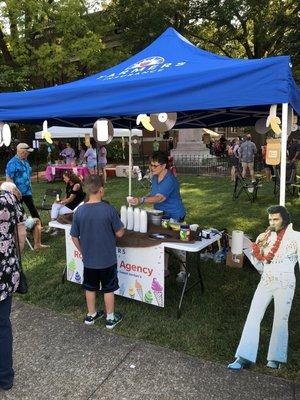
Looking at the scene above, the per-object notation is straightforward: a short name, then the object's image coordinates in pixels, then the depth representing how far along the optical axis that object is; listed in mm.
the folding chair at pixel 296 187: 10790
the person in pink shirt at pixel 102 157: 13608
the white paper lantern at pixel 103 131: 4758
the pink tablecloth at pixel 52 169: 15847
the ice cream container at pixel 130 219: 4582
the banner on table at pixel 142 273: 4094
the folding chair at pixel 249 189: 10469
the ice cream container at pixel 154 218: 4571
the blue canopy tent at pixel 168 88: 3047
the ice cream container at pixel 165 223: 4480
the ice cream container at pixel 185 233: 4090
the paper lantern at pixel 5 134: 4988
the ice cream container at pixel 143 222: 4449
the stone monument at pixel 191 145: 17219
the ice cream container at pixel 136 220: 4502
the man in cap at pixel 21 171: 6547
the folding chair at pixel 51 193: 7718
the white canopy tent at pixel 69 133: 15928
